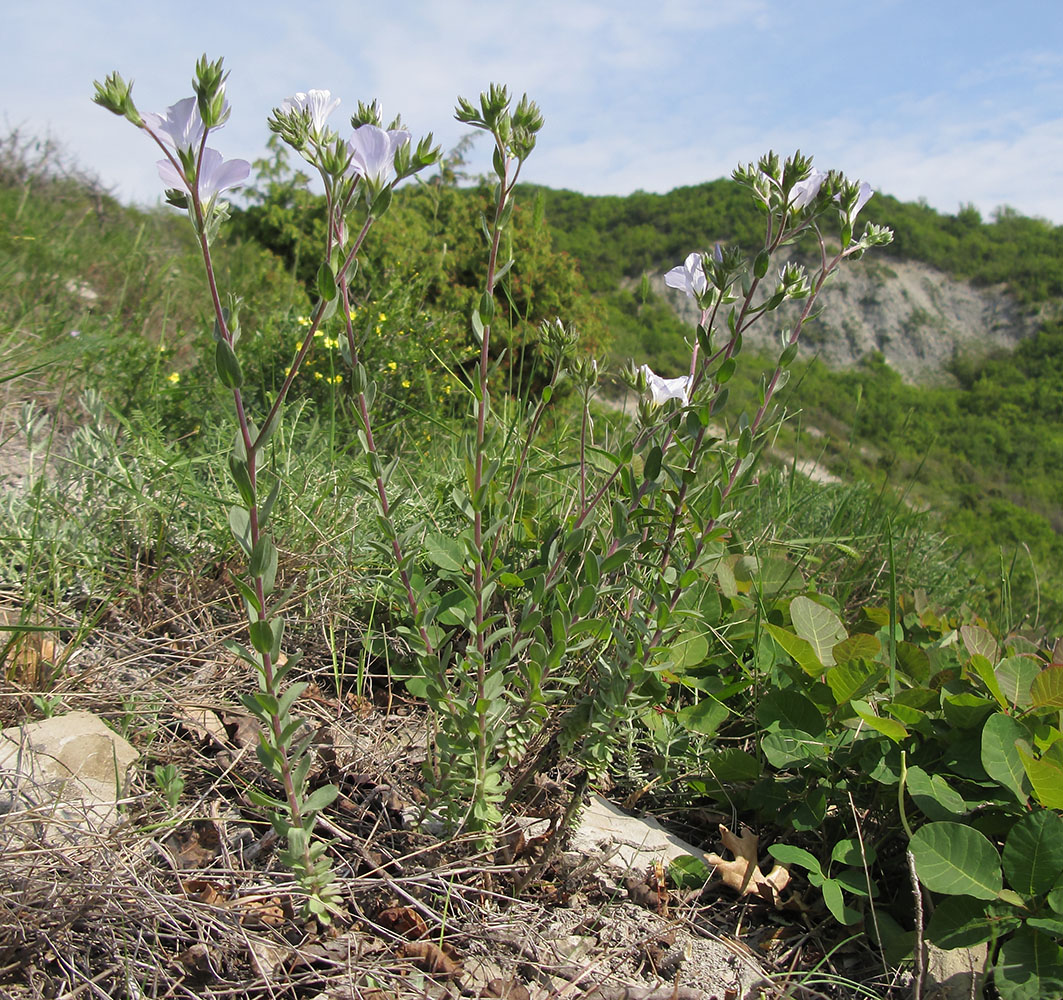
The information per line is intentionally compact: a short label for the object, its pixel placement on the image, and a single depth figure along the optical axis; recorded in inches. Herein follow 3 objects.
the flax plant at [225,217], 19.9
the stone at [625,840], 28.6
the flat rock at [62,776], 25.3
